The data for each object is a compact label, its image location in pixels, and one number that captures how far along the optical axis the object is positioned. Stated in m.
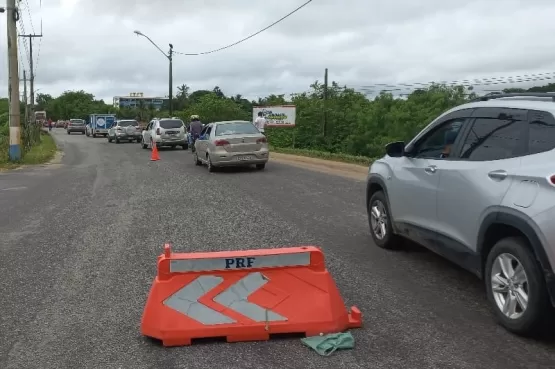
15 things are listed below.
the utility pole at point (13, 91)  22.72
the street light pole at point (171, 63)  42.81
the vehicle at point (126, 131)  42.16
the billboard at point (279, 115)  28.75
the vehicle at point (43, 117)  91.27
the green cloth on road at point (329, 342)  4.38
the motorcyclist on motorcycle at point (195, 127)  27.22
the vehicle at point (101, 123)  56.74
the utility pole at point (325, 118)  30.91
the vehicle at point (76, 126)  72.28
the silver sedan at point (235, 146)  17.81
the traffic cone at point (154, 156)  23.89
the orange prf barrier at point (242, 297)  4.56
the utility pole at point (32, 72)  52.89
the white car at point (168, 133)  30.62
